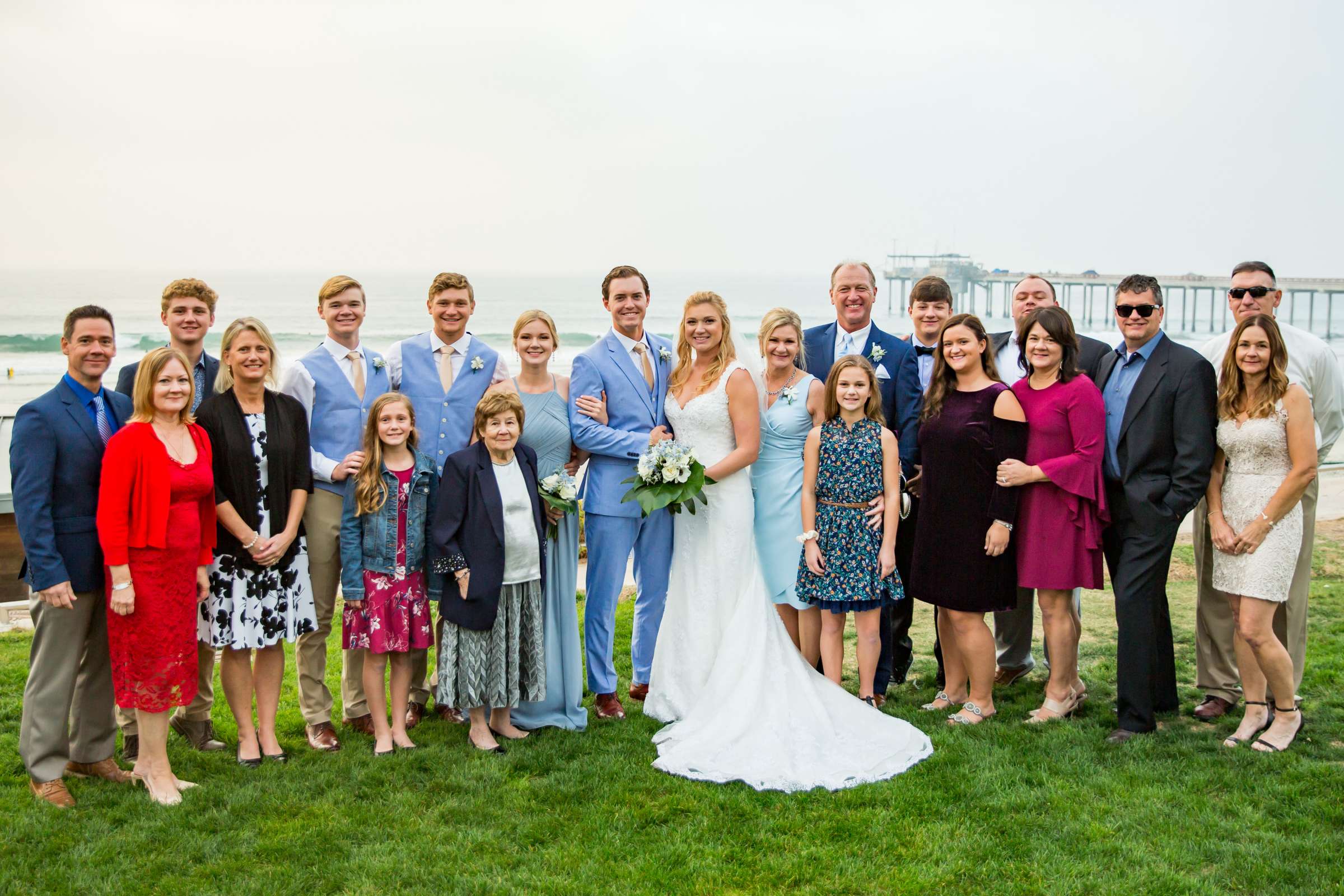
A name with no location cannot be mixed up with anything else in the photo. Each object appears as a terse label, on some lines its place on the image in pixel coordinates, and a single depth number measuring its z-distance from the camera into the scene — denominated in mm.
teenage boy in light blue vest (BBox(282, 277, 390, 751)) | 5348
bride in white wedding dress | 5043
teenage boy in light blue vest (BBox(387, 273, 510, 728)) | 5629
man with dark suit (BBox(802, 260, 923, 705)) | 6008
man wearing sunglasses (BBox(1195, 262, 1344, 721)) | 5664
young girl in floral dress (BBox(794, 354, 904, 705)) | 5512
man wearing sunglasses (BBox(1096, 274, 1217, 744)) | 5172
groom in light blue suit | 5828
